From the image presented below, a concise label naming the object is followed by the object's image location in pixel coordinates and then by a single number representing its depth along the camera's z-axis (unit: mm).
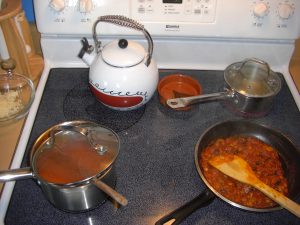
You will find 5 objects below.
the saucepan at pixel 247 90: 760
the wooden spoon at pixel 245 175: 578
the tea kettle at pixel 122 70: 707
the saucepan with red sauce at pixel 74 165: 538
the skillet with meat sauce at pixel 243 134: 579
